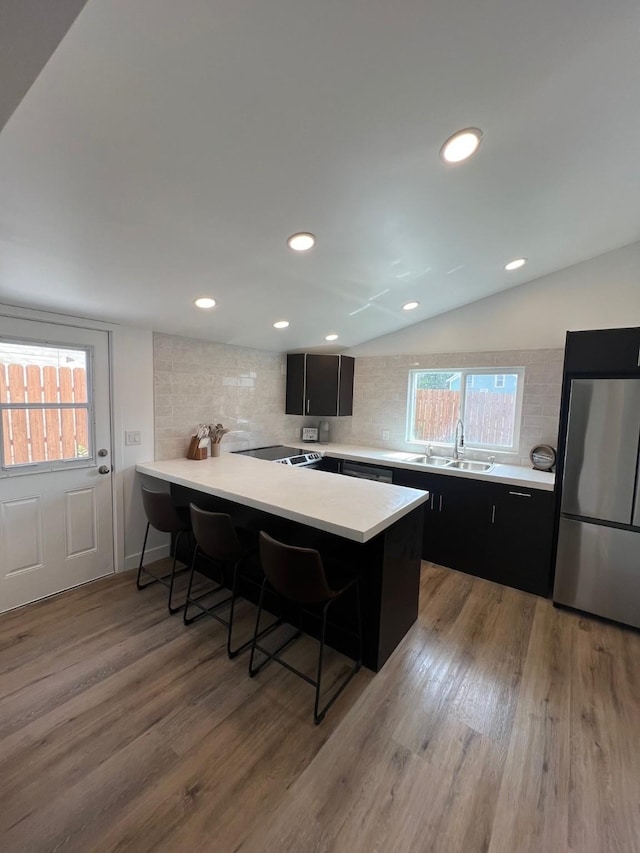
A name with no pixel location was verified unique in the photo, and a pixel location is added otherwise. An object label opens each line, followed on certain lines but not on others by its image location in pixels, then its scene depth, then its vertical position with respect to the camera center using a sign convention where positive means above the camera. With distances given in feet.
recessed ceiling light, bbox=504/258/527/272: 8.72 +3.63
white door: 7.43 -1.55
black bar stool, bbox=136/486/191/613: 7.78 -2.66
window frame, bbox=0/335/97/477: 7.36 -0.78
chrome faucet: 11.56 -1.20
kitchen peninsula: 5.77 -2.14
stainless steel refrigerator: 7.38 -2.02
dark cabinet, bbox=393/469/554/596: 8.73 -3.26
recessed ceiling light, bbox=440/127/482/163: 4.49 +3.45
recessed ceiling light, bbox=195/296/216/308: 8.02 +2.21
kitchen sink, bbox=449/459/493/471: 11.06 -1.87
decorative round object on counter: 9.80 -1.36
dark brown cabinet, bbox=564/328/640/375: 7.29 +1.28
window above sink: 10.80 -0.01
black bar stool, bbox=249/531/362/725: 5.08 -2.63
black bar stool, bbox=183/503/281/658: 6.42 -2.75
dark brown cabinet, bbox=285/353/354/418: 13.15 +0.64
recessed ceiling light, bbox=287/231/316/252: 6.16 +2.86
